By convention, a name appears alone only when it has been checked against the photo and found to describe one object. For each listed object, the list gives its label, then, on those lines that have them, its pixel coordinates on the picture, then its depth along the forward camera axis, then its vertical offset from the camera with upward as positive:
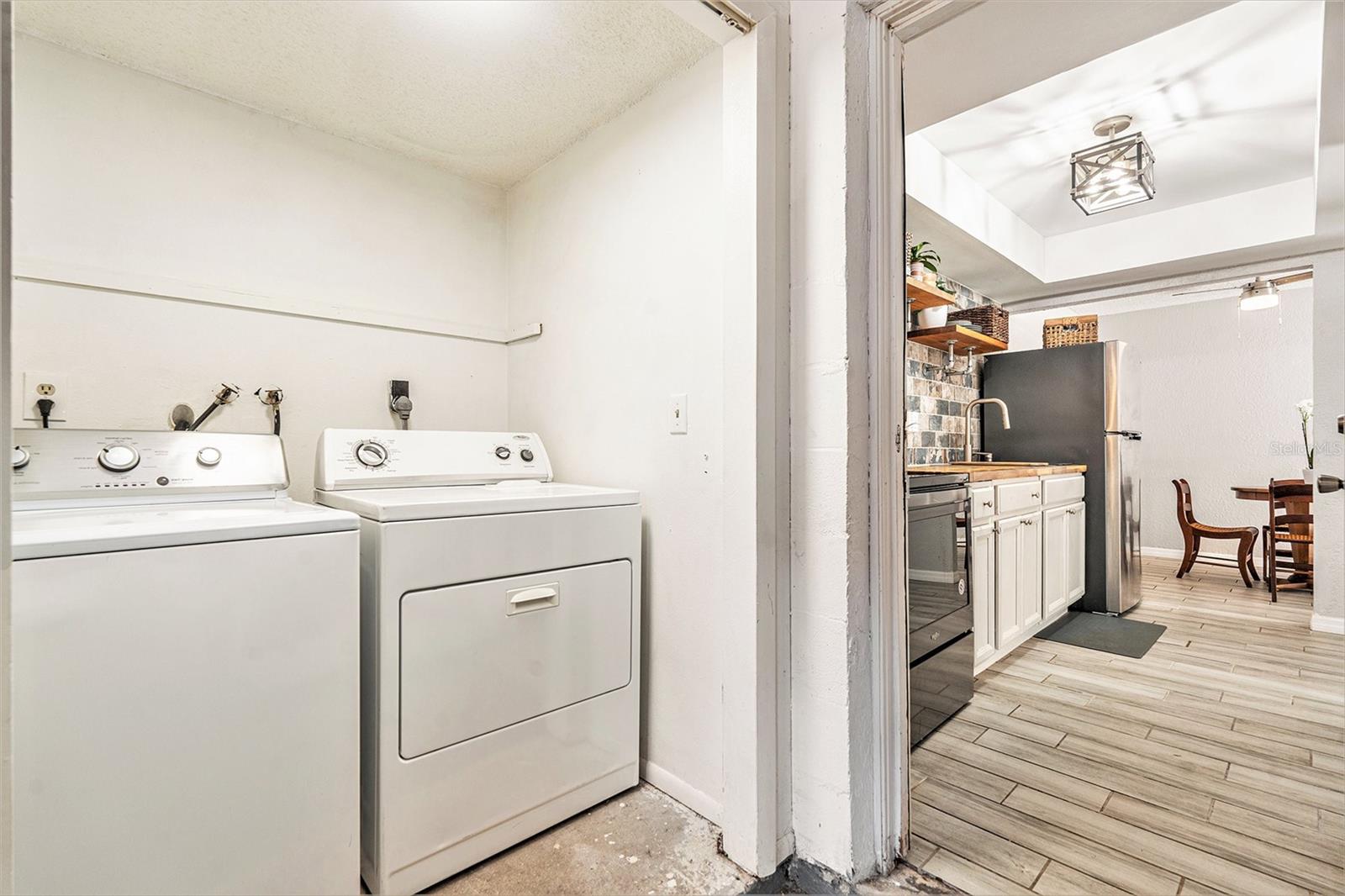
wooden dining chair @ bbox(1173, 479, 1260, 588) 4.35 -0.63
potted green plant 2.99 +0.92
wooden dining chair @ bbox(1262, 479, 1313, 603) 3.89 -0.57
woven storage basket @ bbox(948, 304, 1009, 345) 3.75 +0.80
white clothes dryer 1.36 -0.50
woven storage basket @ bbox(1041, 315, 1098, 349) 3.92 +0.75
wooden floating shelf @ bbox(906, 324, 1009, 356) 3.34 +0.63
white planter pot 3.32 +0.71
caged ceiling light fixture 2.62 +1.19
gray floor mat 3.04 -0.97
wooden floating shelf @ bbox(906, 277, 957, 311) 2.98 +0.77
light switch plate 1.73 +0.10
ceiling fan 3.35 +0.84
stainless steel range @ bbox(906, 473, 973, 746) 1.99 -0.50
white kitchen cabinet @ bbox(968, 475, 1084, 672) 2.59 -0.53
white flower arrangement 4.27 +0.25
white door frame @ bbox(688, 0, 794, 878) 1.39 +0.05
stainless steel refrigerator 3.68 +0.09
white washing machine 0.98 -0.42
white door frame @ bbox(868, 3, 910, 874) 1.39 +0.00
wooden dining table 3.97 -0.41
